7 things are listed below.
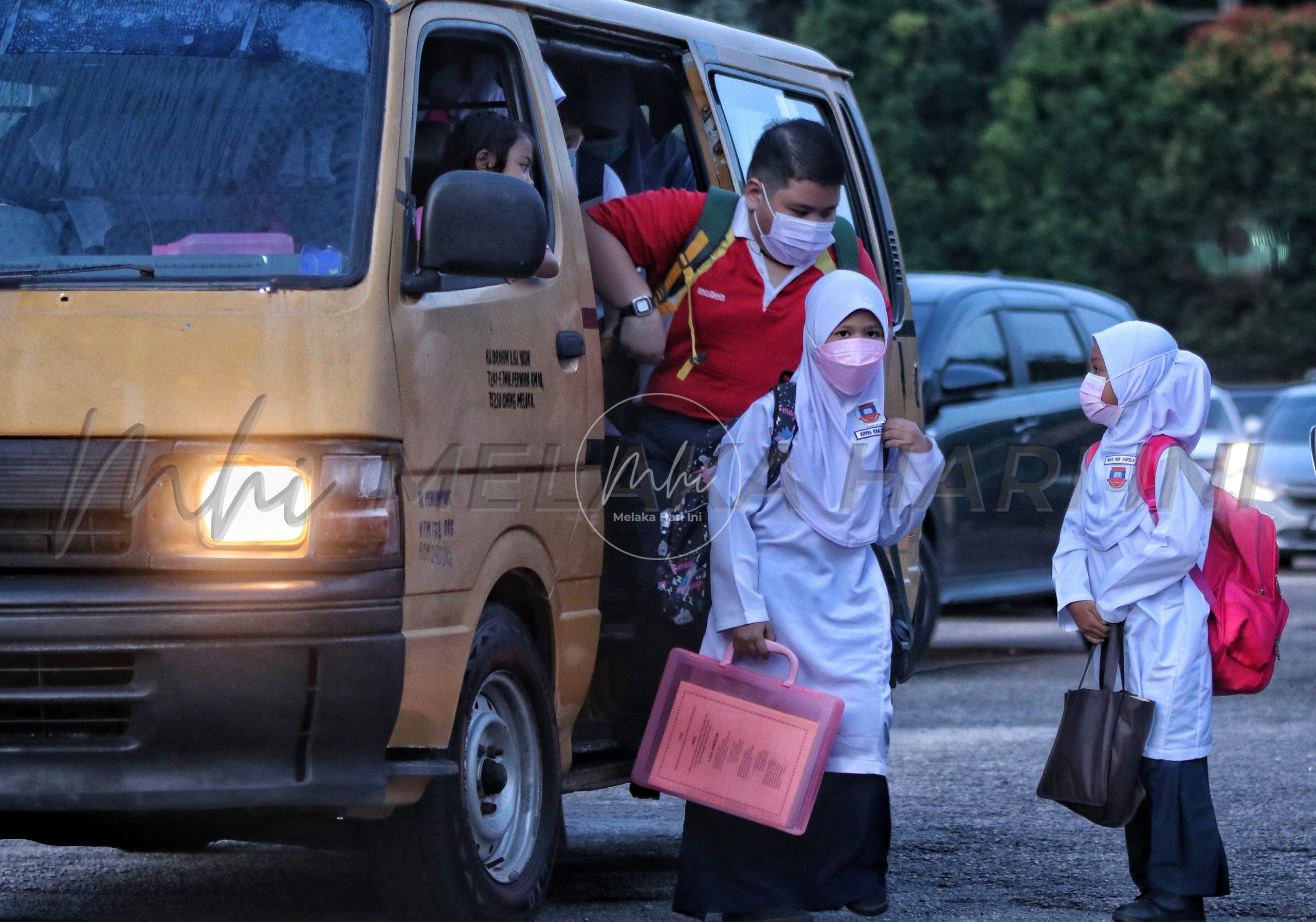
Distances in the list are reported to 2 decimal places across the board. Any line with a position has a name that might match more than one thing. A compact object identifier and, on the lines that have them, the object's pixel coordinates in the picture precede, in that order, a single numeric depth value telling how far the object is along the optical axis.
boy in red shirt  10.73
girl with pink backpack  10.45
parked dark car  21.77
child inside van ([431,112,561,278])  10.52
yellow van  8.33
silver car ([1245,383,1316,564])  36.69
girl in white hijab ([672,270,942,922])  10.20
